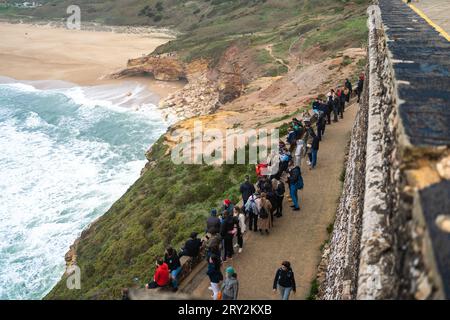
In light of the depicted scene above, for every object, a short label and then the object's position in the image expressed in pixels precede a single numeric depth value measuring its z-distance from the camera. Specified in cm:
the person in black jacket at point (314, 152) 1459
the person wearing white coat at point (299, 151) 1455
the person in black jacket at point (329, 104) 1844
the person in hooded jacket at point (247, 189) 1229
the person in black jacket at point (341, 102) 1953
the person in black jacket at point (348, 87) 2164
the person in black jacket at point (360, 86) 1989
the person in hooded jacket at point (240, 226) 1119
